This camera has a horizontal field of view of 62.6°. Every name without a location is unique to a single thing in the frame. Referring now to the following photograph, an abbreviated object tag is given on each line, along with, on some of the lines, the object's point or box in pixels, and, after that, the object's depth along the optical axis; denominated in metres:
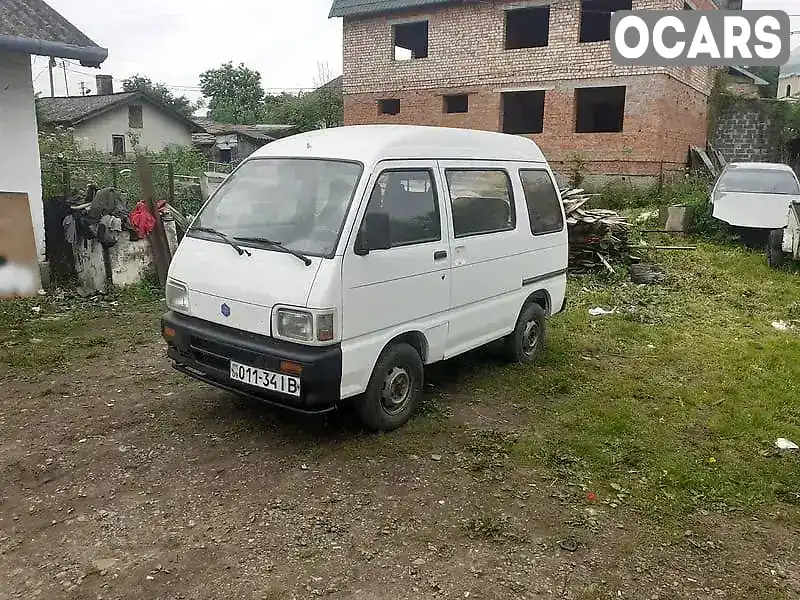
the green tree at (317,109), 30.59
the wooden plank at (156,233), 8.38
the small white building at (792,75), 42.03
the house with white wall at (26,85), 7.32
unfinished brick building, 18.39
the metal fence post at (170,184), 9.68
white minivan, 4.05
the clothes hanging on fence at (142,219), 8.13
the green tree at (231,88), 51.84
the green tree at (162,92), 50.19
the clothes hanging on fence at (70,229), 7.94
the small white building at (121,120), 28.12
